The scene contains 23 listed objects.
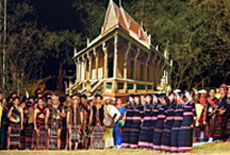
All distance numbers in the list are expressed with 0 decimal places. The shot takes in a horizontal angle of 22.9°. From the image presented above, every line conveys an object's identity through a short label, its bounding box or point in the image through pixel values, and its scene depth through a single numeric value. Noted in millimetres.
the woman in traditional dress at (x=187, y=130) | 14312
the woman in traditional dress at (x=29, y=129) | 17531
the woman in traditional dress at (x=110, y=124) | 17469
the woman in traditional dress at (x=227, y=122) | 16816
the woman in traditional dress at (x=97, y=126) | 17438
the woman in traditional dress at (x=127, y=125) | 16594
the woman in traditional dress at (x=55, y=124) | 17266
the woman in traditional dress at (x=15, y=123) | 17453
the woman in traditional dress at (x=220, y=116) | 16766
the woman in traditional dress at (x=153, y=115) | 15580
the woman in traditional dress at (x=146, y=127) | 15797
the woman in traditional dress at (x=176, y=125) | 14484
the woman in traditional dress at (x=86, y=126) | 17453
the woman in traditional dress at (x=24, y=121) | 17619
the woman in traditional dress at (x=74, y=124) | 17203
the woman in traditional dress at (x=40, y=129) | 17375
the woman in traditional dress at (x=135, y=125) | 16344
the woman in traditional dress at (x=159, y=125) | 15164
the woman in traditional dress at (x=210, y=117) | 17094
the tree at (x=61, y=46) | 30656
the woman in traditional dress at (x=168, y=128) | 14750
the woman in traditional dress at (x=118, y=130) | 17547
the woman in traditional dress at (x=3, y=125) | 17500
